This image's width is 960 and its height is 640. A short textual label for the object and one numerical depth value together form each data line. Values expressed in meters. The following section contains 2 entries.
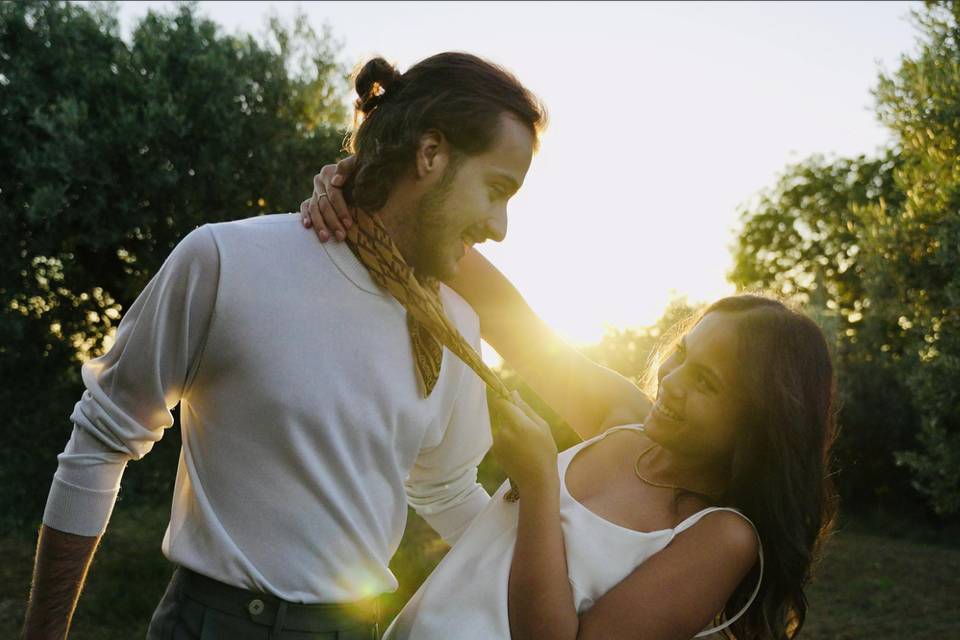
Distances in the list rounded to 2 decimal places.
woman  2.16
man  1.95
